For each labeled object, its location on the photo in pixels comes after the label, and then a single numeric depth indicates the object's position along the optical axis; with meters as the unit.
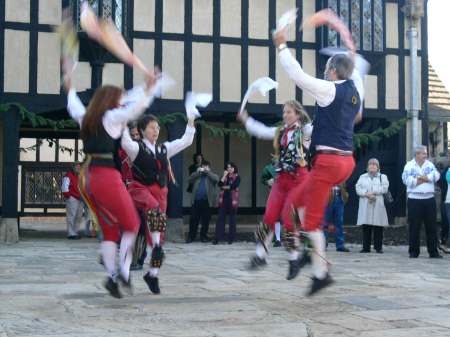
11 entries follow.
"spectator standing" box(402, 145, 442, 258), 10.98
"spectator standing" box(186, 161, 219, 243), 13.72
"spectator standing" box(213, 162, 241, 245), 13.64
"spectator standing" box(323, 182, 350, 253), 12.22
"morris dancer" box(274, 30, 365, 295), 5.57
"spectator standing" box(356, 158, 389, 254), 11.76
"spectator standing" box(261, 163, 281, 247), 12.28
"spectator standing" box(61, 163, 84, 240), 14.97
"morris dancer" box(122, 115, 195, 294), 6.32
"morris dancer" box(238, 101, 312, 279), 6.45
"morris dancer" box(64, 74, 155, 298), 5.63
